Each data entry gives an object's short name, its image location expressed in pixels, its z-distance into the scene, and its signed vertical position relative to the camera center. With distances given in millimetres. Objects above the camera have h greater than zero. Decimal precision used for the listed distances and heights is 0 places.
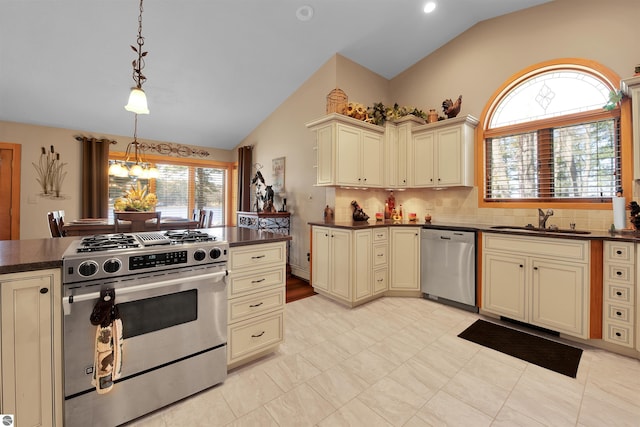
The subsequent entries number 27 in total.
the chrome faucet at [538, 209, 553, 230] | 2791 -55
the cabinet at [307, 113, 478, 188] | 3379 +797
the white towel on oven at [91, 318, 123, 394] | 1288 -705
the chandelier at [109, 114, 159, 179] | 3307 +519
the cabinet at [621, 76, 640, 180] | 2235 +792
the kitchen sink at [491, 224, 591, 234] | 2650 -182
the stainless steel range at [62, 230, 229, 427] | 1307 -597
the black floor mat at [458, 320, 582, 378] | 2059 -1156
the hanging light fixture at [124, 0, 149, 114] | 1938 +807
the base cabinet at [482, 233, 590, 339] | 2297 -647
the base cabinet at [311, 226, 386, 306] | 3089 -646
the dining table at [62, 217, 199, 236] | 3162 -196
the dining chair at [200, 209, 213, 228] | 4586 -131
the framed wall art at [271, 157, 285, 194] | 4949 +713
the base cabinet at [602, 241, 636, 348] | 2094 -644
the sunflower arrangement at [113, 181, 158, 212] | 3266 +115
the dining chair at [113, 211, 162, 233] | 3118 -77
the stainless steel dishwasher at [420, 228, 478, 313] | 2965 -640
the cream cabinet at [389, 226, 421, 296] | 3387 -620
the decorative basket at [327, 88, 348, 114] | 3570 +1486
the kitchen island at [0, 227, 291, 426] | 1177 -555
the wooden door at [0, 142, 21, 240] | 4266 +328
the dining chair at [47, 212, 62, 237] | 2877 -151
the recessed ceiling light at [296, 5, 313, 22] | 3080 +2330
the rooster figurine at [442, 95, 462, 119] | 3475 +1366
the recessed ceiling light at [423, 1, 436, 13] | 3172 +2458
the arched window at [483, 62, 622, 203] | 2705 +818
